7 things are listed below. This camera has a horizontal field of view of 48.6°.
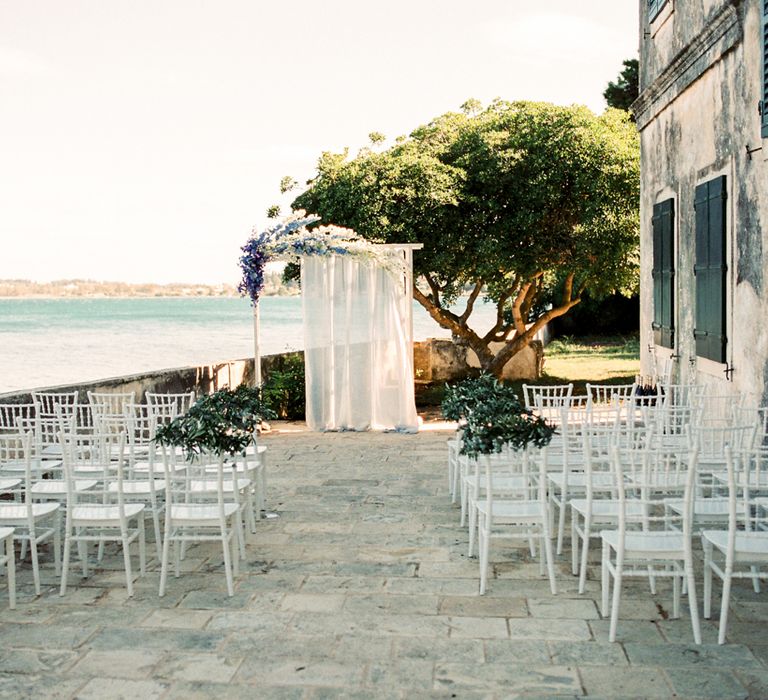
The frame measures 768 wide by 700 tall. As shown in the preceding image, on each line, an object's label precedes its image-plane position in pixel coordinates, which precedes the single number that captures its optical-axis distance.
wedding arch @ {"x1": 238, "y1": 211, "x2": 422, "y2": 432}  10.38
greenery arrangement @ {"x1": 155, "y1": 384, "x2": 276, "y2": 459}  4.69
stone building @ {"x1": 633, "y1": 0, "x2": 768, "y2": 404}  6.21
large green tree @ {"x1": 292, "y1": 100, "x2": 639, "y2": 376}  11.51
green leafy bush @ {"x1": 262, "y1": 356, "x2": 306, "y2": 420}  11.34
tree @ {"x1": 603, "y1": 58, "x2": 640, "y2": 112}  22.62
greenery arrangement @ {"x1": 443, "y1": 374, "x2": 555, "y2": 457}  4.56
